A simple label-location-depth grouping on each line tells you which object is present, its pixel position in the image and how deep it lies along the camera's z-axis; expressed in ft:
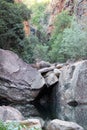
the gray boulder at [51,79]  31.54
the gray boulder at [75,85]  27.80
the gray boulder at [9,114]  17.17
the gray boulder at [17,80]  29.87
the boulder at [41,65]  38.17
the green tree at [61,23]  69.39
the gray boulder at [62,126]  15.03
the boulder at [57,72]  32.31
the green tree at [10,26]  37.22
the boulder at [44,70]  33.88
